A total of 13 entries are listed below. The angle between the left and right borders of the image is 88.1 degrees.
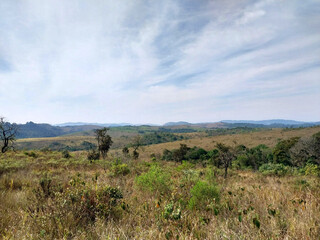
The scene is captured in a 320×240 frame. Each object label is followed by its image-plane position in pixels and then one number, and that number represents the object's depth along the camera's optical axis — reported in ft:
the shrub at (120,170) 30.35
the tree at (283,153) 98.12
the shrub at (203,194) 12.21
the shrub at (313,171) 34.75
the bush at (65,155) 78.64
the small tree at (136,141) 124.52
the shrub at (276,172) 49.62
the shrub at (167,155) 135.84
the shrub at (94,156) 79.57
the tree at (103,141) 91.76
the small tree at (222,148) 85.08
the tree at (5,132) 75.98
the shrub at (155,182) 15.78
